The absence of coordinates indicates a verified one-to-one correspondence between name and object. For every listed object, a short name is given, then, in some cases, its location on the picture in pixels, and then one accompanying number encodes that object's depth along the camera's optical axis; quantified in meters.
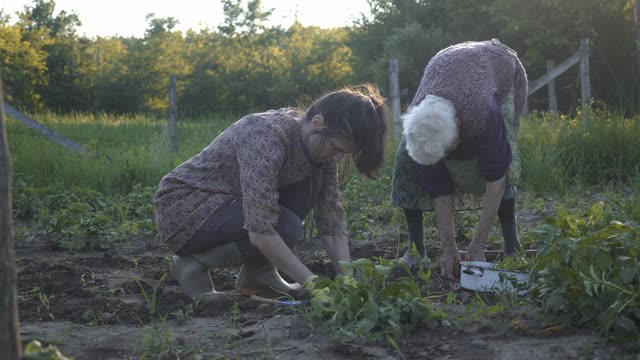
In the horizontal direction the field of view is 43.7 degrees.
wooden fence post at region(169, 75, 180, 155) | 10.36
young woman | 3.32
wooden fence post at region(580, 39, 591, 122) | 9.97
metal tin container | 3.31
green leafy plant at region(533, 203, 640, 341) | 2.67
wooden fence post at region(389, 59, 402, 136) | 9.80
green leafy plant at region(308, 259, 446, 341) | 2.83
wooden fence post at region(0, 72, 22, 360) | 1.74
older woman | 3.54
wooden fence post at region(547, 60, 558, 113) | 13.49
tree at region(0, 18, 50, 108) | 22.61
